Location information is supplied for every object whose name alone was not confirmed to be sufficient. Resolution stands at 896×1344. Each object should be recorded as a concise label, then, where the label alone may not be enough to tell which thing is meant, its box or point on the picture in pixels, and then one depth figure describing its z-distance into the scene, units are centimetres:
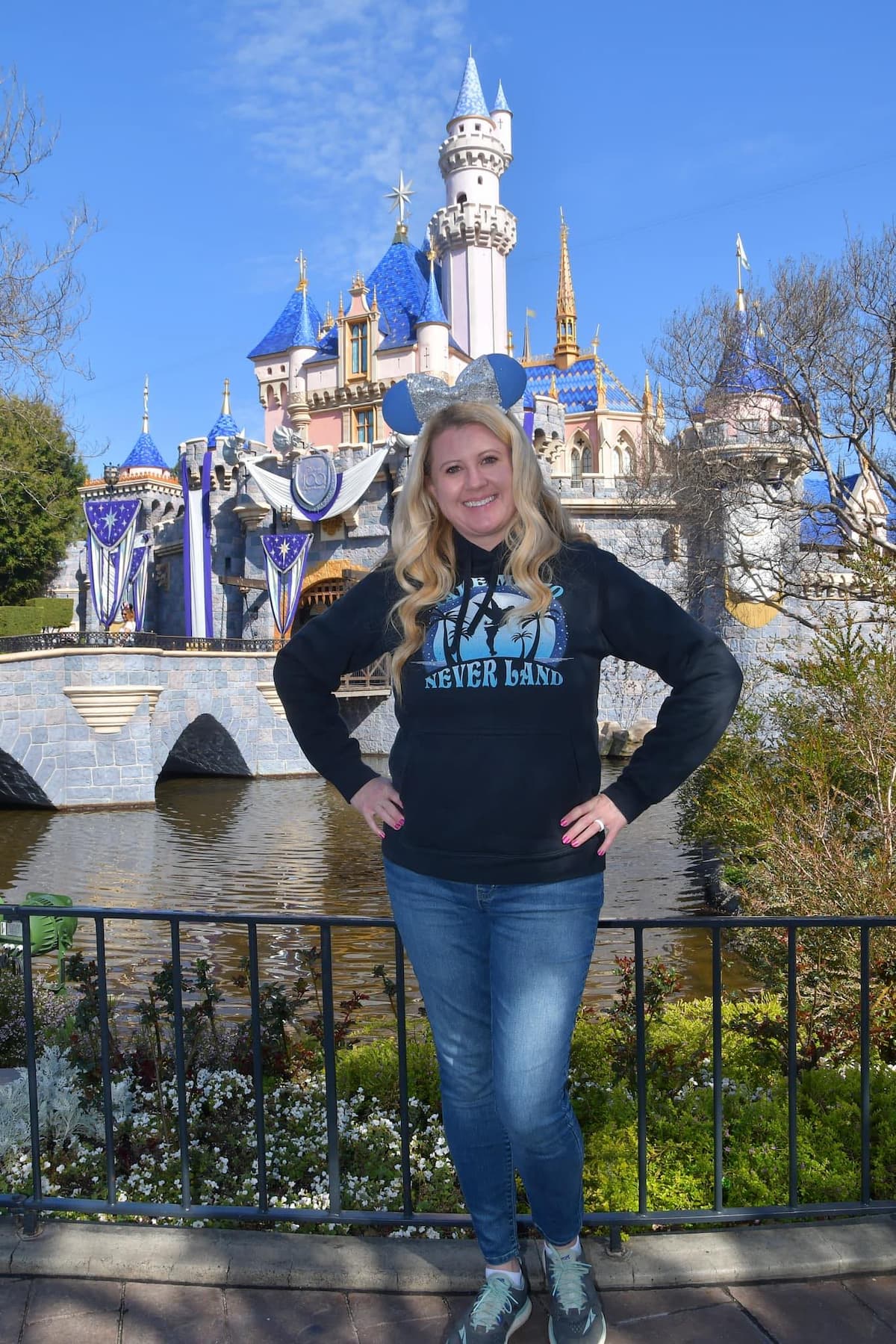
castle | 2502
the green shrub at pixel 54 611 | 3284
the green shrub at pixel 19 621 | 3131
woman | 190
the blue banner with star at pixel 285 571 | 2395
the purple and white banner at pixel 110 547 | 2017
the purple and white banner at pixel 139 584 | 2109
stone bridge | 1562
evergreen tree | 2912
